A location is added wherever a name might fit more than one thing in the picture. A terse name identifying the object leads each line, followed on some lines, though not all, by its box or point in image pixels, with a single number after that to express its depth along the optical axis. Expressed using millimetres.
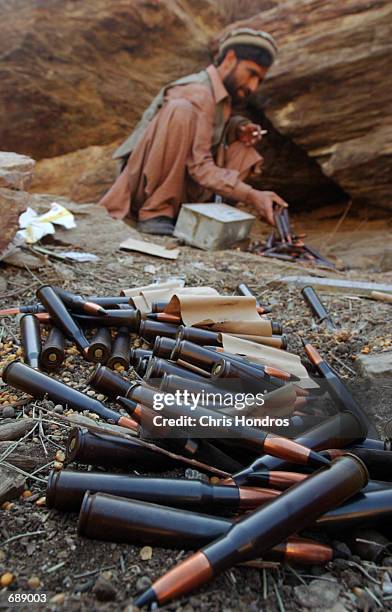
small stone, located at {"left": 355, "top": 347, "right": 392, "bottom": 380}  490
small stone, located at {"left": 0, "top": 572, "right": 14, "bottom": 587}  265
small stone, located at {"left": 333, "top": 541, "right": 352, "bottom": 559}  305
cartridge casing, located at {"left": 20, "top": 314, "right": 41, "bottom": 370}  496
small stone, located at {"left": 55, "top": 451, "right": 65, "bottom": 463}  365
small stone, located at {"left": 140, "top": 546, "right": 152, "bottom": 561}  285
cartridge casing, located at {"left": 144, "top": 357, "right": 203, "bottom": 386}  436
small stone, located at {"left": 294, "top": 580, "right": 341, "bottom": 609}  269
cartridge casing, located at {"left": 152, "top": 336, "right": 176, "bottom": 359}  481
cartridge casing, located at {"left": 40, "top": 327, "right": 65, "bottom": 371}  496
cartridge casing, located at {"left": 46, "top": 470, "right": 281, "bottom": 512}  306
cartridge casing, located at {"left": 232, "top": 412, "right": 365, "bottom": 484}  370
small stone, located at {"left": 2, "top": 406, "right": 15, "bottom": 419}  414
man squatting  1307
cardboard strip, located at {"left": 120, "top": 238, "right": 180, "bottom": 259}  1009
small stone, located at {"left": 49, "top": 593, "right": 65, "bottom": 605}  253
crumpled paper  932
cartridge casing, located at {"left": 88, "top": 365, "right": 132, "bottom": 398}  421
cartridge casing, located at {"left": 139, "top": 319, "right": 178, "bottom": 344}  546
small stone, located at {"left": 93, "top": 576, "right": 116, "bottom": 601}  257
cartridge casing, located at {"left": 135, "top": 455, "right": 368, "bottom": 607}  254
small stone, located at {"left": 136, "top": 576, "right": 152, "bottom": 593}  264
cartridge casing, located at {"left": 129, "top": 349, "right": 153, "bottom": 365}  511
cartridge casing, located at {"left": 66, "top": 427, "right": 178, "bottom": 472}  339
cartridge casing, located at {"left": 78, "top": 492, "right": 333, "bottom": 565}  282
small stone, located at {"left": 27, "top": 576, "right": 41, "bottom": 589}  264
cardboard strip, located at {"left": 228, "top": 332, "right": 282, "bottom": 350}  545
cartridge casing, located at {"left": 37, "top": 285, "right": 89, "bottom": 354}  538
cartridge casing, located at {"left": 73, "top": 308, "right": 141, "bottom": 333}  563
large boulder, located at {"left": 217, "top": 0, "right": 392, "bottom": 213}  1446
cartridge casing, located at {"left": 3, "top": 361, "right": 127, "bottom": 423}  418
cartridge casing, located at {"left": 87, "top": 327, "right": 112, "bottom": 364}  521
